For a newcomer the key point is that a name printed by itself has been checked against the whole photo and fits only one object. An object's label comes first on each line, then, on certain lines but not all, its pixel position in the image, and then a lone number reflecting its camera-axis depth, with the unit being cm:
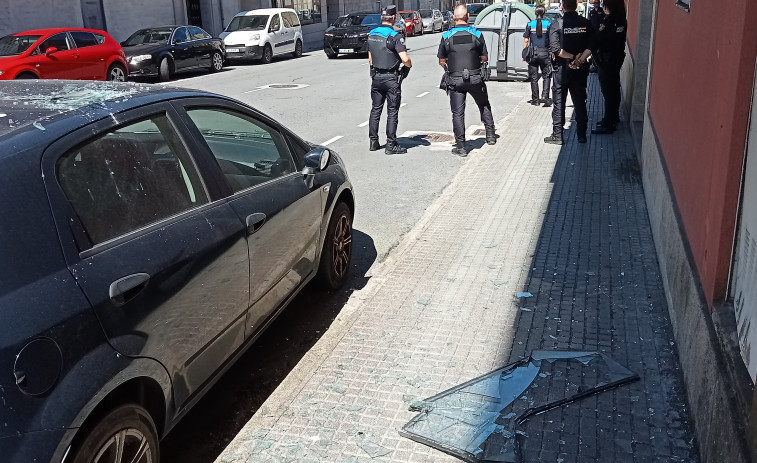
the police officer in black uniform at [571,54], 973
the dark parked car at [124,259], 228
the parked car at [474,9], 4244
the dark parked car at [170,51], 1980
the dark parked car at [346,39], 2638
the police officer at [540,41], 1327
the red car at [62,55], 1611
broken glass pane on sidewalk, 339
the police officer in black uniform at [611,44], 1047
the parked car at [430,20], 4275
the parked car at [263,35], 2539
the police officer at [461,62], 959
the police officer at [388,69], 948
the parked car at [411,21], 3942
